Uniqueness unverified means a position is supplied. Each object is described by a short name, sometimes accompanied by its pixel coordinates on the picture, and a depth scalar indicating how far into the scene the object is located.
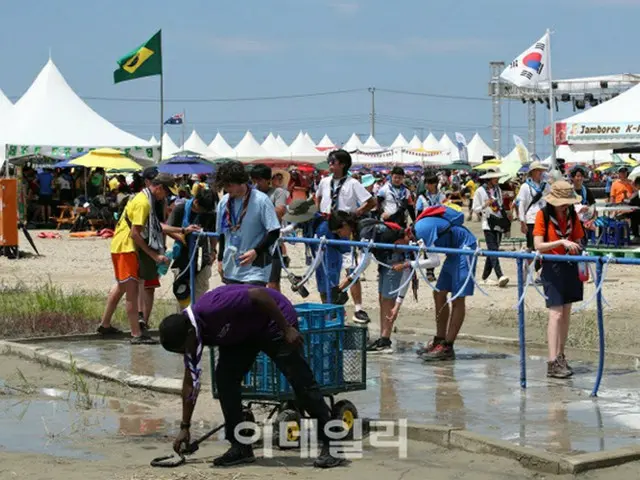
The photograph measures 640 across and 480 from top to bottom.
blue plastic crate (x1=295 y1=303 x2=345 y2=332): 8.77
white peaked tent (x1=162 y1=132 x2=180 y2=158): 71.54
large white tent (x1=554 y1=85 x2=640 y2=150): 25.44
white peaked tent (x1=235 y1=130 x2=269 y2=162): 72.57
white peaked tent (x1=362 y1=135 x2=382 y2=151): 78.82
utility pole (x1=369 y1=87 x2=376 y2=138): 140.25
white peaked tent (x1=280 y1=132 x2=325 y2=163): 71.94
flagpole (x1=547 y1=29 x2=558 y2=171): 25.59
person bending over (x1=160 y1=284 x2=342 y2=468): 7.59
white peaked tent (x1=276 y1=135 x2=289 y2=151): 79.90
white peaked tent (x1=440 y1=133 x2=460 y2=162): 83.24
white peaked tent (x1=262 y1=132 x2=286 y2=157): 77.75
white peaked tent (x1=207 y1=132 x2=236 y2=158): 74.06
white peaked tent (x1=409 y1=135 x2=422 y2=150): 82.68
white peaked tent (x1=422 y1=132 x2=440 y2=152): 85.76
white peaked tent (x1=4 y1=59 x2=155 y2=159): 37.69
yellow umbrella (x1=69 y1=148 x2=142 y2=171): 37.00
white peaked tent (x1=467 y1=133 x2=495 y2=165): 86.50
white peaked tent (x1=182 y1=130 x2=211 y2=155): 73.81
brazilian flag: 33.94
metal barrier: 9.35
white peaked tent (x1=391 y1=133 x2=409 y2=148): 88.55
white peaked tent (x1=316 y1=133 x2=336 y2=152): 80.42
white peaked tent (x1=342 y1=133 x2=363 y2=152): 79.82
